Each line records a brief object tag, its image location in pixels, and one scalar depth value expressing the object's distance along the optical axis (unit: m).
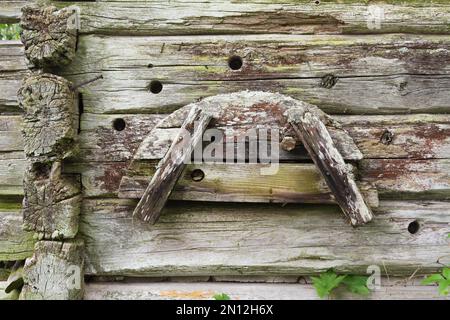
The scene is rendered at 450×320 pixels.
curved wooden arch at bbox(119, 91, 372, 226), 2.20
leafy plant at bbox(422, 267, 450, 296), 2.15
